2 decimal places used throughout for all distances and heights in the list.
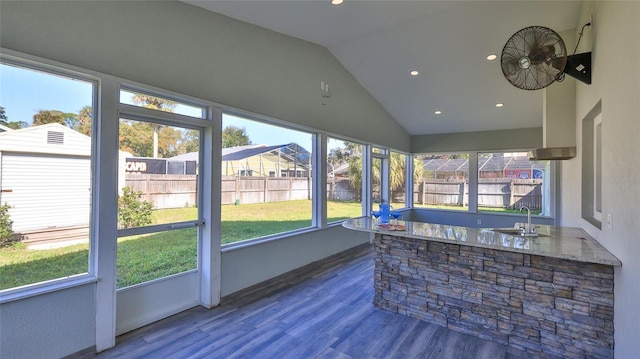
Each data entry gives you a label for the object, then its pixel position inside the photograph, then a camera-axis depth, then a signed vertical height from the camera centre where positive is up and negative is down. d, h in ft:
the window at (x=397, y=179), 24.08 +0.30
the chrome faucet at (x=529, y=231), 9.44 -1.58
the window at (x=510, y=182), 22.10 +0.14
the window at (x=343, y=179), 17.36 +0.18
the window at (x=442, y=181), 25.21 +0.17
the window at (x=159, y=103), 8.79 +2.57
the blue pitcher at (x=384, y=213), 10.73 -1.14
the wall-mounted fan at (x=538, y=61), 8.25 +3.64
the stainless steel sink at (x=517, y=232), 9.42 -1.66
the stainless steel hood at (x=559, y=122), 11.01 +2.44
